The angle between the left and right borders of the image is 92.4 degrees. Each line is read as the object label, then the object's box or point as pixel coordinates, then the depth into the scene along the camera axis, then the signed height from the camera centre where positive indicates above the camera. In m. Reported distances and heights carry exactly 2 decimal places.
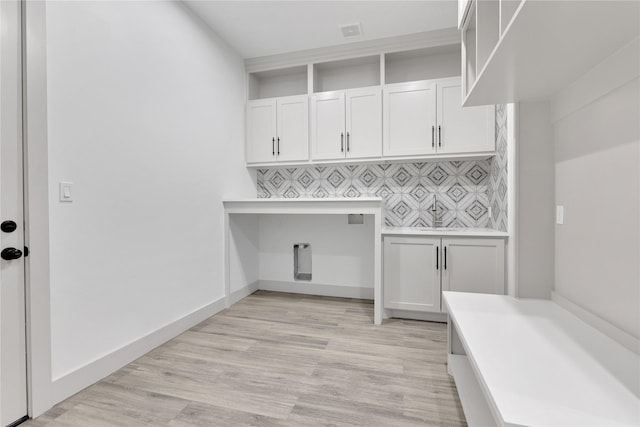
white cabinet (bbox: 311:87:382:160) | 3.07 +0.88
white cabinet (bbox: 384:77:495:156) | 2.78 +0.82
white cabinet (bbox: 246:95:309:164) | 3.30 +0.88
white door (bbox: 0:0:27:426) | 1.37 -0.10
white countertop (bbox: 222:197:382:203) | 2.65 +0.09
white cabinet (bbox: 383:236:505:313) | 2.44 -0.50
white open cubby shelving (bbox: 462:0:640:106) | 0.83 +0.55
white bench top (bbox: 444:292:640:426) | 0.75 -0.49
